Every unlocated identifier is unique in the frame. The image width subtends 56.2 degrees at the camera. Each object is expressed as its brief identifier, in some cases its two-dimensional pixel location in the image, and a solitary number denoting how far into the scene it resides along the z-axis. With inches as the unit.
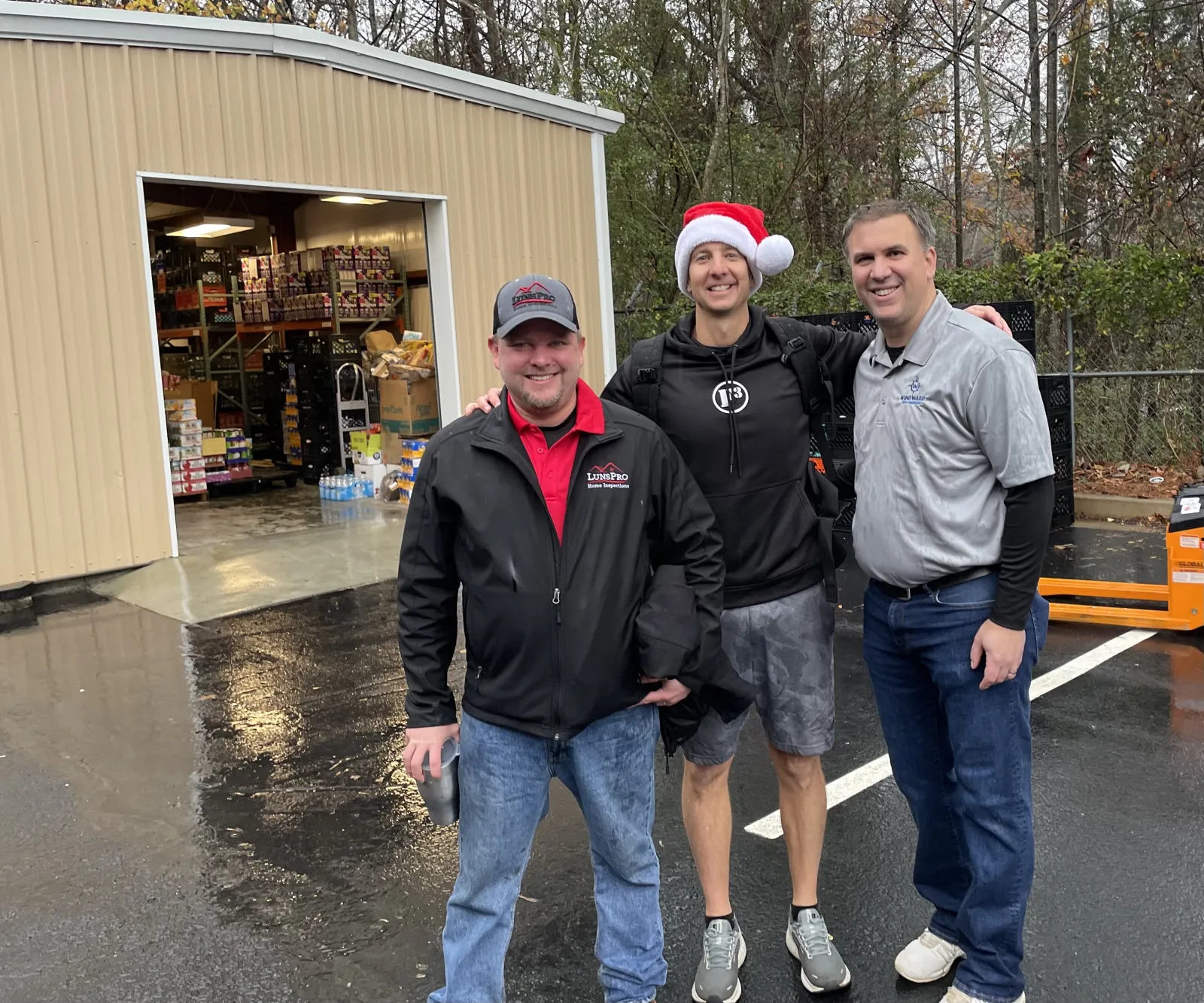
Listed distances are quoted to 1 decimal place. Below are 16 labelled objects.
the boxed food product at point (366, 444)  538.3
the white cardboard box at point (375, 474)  510.0
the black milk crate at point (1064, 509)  389.7
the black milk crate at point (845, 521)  374.9
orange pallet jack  247.3
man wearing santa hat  121.0
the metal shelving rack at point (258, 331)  554.6
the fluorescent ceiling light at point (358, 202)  557.6
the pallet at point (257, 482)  548.7
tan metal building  342.6
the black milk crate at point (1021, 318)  364.2
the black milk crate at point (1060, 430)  393.4
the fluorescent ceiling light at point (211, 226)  593.3
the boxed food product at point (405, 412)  505.7
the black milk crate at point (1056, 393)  391.9
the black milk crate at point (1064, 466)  387.9
